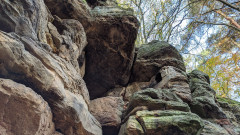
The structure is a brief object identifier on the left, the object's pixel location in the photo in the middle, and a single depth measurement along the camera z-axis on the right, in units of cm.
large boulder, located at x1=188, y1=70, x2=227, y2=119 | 882
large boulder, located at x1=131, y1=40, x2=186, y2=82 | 1188
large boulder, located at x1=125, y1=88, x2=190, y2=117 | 748
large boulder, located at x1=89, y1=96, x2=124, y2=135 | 726
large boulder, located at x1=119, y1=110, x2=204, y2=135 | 598
